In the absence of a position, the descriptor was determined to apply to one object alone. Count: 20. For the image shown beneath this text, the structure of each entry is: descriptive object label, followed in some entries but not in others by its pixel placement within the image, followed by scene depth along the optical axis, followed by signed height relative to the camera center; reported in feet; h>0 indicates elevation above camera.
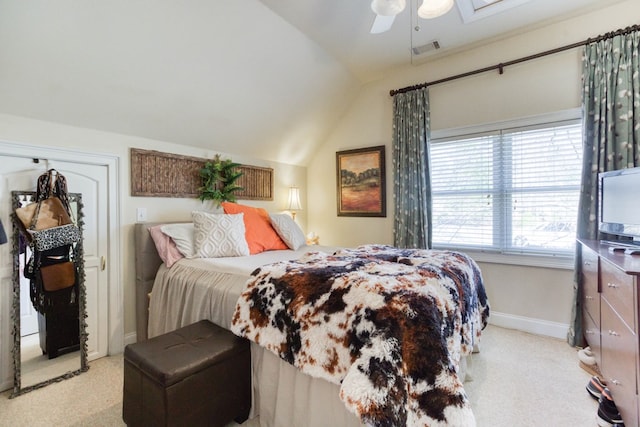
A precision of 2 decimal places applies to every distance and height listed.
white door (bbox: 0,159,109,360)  7.37 -0.71
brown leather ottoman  4.27 -2.67
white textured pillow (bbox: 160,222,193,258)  7.90 -0.68
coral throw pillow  9.18 -0.61
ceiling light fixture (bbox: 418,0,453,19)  5.43 +3.93
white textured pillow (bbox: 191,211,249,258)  7.93 -0.69
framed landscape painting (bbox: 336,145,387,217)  12.43 +1.31
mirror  6.36 -2.73
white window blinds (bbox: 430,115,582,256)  8.97 +0.73
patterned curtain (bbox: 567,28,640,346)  7.70 +2.52
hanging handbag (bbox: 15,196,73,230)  6.37 -0.02
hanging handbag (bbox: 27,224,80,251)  6.36 -0.54
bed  3.49 -2.14
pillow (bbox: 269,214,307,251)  9.95 -0.68
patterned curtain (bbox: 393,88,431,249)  10.91 +1.58
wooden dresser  4.17 -2.00
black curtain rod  7.97 +4.88
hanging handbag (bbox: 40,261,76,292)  6.69 -1.49
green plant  10.13 +1.17
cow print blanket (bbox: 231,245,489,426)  3.46 -1.73
